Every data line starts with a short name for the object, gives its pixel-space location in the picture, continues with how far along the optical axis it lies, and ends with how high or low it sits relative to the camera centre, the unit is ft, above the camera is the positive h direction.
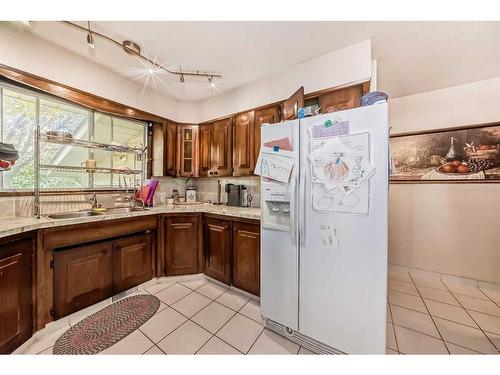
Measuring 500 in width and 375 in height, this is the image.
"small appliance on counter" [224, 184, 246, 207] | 8.86 -0.28
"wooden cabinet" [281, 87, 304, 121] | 5.33 +2.44
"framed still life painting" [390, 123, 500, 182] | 7.33 +1.41
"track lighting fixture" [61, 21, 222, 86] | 5.32 +4.50
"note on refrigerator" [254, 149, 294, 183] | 4.83 +0.61
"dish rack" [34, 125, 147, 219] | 5.81 +1.50
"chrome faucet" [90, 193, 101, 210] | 7.36 -0.55
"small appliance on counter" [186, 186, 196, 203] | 10.23 -0.37
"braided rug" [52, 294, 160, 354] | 4.60 -3.79
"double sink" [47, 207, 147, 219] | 6.21 -0.90
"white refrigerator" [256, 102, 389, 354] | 3.84 -0.96
